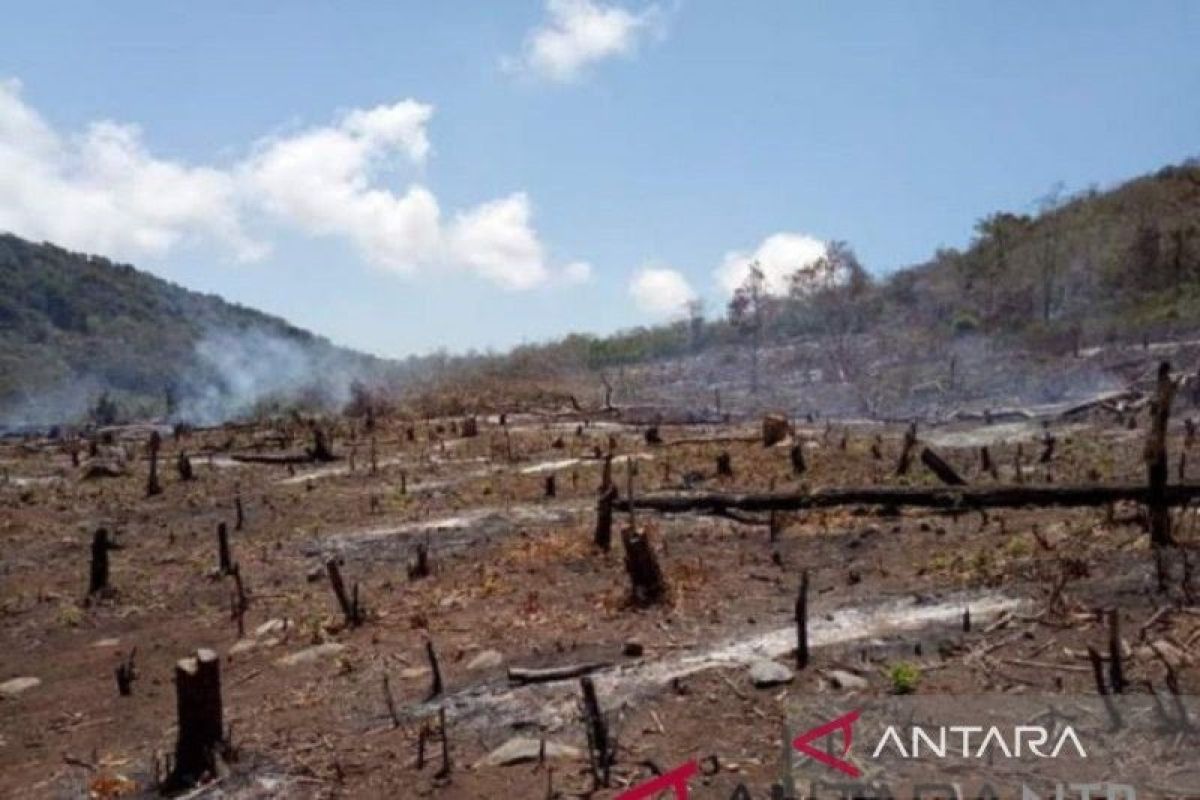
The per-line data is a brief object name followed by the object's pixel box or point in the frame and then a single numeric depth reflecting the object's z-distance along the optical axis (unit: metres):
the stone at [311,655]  8.89
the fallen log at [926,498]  10.37
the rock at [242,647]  9.51
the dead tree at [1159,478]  8.59
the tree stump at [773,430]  21.05
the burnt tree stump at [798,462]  17.20
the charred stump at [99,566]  11.90
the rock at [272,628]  9.97
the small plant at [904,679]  6.38
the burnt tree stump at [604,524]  11.70
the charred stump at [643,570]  9.29
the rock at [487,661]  8.09
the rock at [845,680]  6.57
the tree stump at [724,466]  17.31
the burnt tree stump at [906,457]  15.67
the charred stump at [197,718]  6.61
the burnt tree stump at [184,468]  20.86
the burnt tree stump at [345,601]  9.56
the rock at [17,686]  9.09
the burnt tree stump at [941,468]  13.04
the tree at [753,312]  50.31
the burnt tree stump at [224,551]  12.54
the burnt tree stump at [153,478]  19.31
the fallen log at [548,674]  7.41
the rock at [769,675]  6.81
